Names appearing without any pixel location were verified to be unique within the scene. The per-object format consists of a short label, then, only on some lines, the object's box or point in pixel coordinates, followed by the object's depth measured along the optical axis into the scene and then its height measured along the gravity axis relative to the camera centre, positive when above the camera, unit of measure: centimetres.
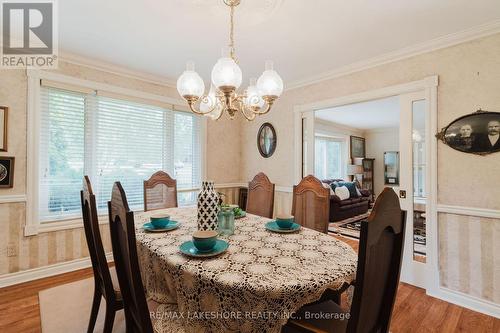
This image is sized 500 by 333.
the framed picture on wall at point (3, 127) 239 +39
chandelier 155 +56
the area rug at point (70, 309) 183 -118
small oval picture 390 +46
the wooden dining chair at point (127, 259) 92 -39
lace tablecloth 97 -47
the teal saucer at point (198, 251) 124 -43
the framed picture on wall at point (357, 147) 787 +70
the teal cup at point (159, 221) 177 -39
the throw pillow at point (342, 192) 545 -54
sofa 509 -84
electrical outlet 246 -83
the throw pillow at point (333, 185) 572 -40
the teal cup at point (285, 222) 176 -39
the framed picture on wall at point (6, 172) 239 -4
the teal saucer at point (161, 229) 172 -43
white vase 162 -26
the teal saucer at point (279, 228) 170 -43
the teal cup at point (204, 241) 125 -38
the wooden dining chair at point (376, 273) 82 -39
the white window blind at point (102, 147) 269 +25
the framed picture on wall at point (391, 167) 755 +4
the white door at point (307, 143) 349 +36
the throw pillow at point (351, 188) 587 -48
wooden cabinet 782 -19
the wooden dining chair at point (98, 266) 139 -57
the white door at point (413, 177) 248 -9
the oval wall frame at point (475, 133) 205 +31
